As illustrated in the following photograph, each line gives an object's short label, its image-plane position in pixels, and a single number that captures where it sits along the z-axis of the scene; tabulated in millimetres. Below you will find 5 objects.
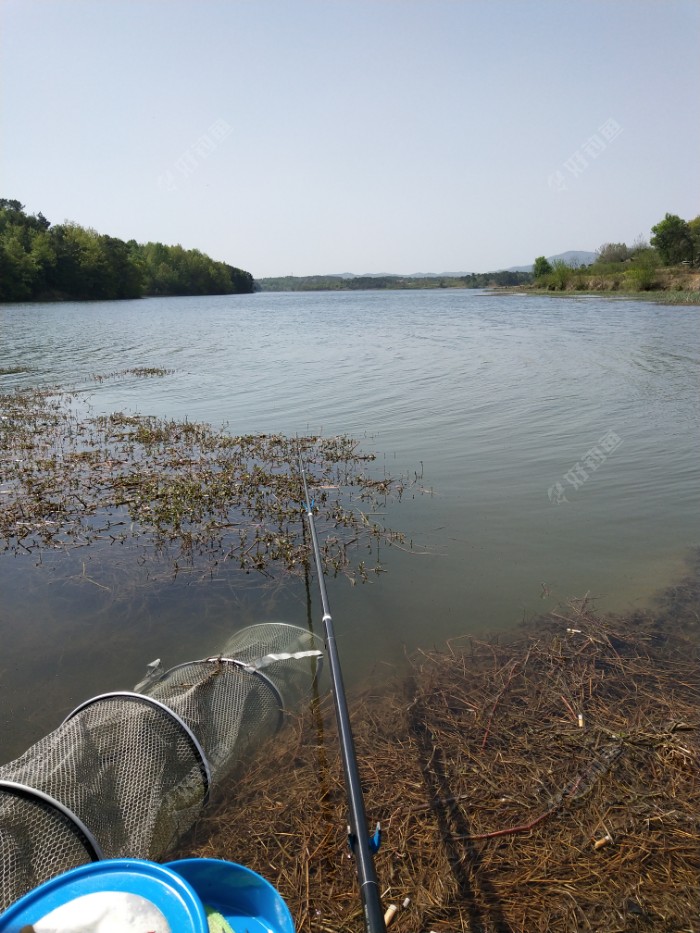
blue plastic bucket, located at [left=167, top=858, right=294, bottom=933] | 1893
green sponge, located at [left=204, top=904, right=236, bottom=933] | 1808
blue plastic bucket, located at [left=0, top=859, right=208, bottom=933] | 1563
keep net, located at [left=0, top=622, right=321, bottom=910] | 2318
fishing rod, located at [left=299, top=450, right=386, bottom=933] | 1740
